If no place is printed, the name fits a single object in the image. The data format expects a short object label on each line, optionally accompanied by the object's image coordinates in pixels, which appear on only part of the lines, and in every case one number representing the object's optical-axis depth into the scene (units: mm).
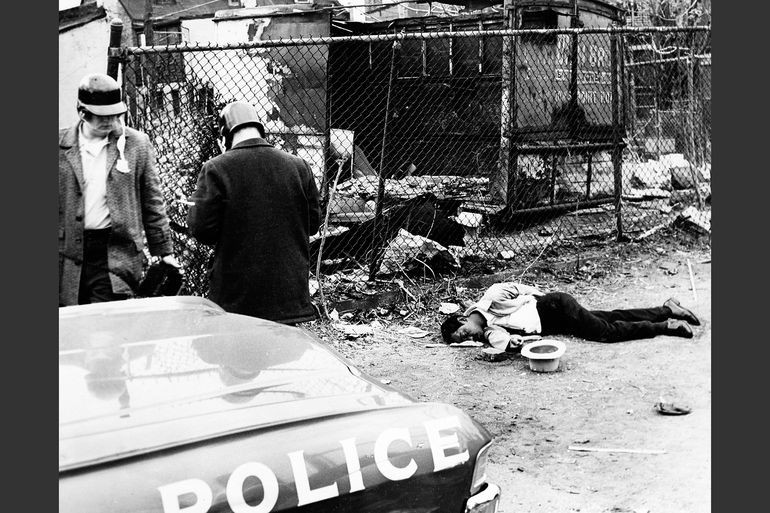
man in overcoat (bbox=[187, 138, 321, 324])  4223
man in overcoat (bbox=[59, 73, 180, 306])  4289
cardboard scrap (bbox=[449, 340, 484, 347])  6637
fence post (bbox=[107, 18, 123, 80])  5719
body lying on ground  6656
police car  1691
